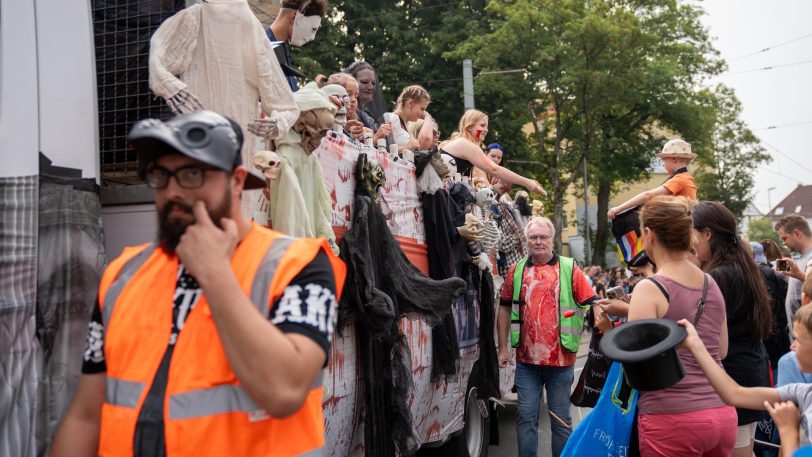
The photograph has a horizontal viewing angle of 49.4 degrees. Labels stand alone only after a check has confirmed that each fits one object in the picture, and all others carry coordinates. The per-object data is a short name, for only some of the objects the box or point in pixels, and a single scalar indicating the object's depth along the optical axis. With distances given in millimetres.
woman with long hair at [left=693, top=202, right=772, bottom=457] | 5141
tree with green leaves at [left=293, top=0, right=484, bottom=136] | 25875
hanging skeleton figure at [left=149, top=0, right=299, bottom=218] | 4211
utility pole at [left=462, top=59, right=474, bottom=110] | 20594
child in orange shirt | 6965
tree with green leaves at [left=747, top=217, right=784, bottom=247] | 121438
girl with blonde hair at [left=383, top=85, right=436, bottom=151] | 7605
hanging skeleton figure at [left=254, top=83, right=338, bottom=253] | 4195
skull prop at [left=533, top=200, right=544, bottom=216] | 10453
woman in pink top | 4191
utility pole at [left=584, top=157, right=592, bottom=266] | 46688
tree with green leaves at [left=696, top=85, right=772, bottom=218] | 56906
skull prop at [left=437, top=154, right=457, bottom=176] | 7262
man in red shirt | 7008
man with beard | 2057
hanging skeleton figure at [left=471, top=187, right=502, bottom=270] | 7297
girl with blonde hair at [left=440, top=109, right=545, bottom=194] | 7992
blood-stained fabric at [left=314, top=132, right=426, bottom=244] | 4922
